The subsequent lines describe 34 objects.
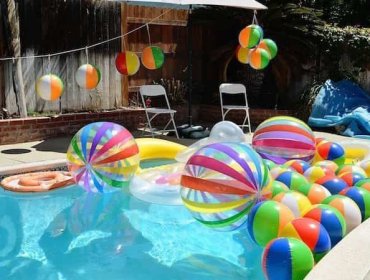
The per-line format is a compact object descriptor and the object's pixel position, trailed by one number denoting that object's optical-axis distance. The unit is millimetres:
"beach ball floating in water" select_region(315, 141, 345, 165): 5910
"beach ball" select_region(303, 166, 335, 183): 5047
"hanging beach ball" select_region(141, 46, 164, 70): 7879
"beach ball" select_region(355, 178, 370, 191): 4530
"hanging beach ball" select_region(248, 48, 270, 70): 7758
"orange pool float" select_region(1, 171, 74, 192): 5676
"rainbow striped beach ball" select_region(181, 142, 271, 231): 3906
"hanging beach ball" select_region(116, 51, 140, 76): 7680
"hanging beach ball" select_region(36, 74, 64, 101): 6730
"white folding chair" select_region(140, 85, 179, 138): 8258
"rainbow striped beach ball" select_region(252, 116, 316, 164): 5480
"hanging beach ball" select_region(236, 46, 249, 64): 8211
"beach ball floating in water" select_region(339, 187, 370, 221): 4246
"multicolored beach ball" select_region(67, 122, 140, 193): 4953
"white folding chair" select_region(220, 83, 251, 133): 9133
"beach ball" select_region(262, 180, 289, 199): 4137
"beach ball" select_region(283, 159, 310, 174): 5309
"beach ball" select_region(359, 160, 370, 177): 5466
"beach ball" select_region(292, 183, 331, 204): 4410
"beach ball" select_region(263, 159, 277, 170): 5259
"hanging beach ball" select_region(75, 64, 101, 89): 7129
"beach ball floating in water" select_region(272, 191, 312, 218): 4105
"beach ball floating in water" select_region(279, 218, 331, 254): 3490
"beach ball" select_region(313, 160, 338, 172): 5366
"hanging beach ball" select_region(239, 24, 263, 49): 7645
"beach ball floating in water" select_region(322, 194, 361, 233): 4016
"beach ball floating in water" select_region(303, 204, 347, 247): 3746
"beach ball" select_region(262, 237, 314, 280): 3160
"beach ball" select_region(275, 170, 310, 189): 4742
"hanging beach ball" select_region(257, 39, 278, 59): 7898
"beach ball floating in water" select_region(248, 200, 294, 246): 3764
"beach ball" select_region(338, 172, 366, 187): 4840
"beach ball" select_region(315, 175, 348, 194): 4679
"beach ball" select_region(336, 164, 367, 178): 5059
